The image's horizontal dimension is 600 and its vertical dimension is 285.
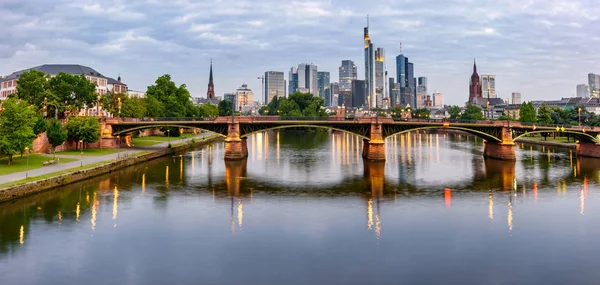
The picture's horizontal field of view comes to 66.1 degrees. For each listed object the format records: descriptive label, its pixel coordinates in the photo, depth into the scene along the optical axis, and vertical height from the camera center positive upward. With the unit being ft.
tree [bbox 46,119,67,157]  235.81 -0.49
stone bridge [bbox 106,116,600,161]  297.74 +0.90
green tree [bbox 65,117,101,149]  273.13 +2.24
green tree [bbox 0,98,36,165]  191.93 +2.04
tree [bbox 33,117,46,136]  229.45 +3.19
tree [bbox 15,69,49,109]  331.36 +32.73
